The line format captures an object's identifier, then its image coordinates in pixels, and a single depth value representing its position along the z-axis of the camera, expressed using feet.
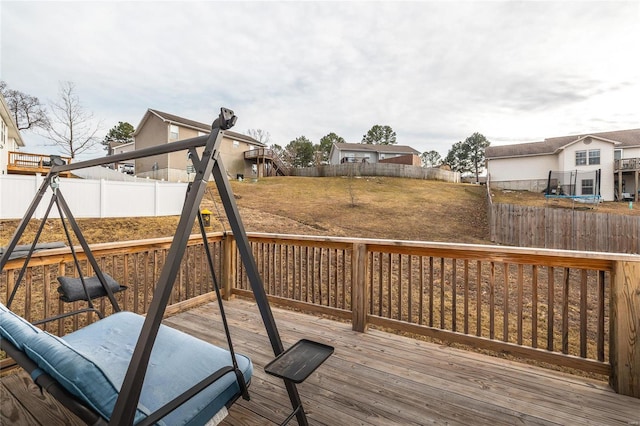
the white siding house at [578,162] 51.52
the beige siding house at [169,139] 46.58
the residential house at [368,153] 92.12
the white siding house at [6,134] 28.27
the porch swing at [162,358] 3.20
